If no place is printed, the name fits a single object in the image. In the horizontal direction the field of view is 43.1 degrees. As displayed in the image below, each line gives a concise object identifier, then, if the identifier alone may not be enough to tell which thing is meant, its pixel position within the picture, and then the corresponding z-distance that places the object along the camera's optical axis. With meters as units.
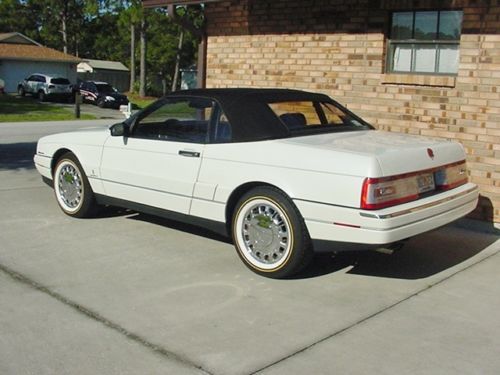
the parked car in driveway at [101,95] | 34.97
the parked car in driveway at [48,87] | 37.22
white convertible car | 4.67
